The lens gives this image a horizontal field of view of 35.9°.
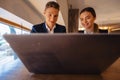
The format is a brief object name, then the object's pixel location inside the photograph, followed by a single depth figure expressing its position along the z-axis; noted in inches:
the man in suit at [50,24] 26.2
